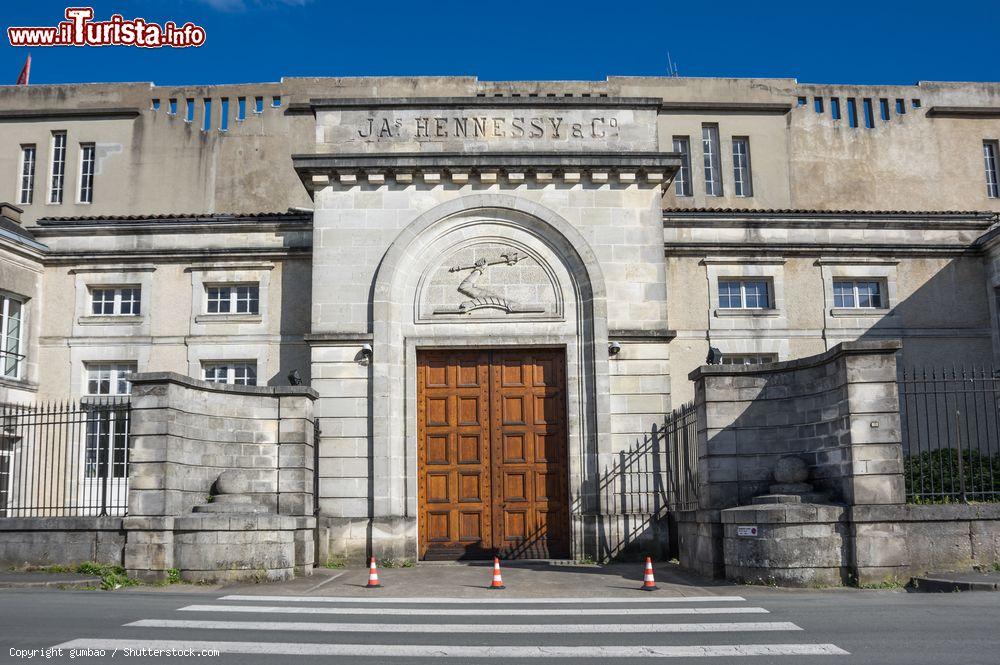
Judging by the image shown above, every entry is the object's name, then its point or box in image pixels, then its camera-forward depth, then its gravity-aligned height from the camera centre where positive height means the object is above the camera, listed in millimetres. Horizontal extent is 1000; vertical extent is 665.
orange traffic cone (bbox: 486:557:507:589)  12893 -1703
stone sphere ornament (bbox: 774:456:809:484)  13484 -283
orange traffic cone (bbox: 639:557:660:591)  12445 -1689
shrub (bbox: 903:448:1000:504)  15250 -440
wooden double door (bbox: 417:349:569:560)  17141 +19
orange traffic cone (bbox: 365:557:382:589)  13281 -1712
